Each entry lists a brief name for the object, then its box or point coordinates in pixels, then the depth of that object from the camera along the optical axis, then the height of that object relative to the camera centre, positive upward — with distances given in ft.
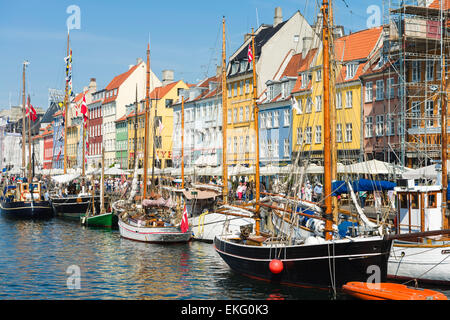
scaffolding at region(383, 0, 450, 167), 151.84 +23.33
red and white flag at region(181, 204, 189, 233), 115.42 -8.97
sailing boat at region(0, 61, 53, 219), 187.62 -8.63
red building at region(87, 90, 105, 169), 383.04 +25.53
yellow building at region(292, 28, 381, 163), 188.65 +21.64
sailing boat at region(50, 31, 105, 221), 188.44 -8.18
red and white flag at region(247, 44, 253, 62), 122.68 +20.95
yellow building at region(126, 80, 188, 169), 301.45 +25.82
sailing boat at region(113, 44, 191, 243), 122.72 -9.52
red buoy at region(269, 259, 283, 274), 76.23 -10.82
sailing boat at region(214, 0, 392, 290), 69.77 -9.57
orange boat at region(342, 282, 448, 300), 64.18 -12.02
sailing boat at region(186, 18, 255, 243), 116.06 -8.87
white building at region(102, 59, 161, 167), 355.36 +40.17
